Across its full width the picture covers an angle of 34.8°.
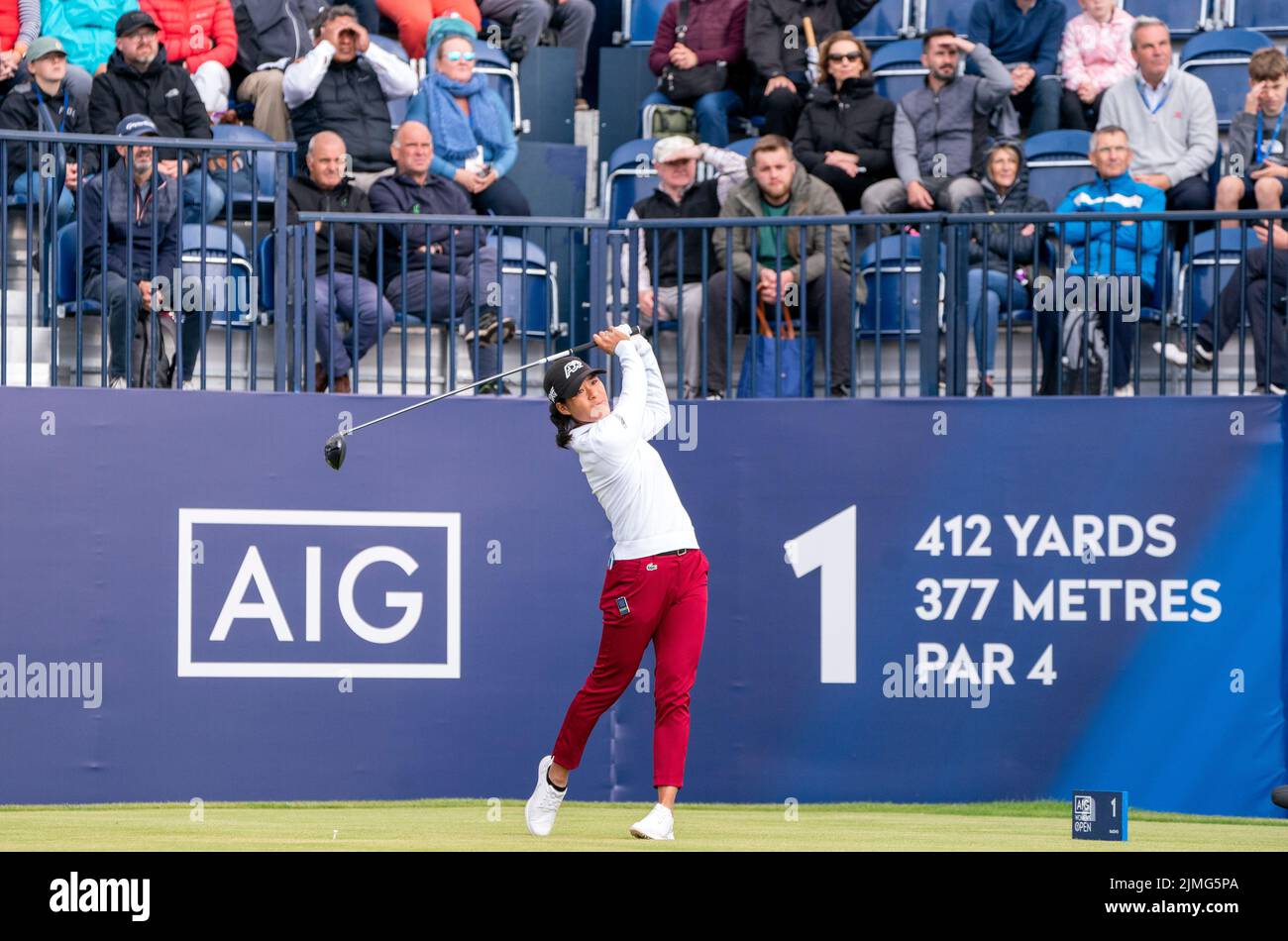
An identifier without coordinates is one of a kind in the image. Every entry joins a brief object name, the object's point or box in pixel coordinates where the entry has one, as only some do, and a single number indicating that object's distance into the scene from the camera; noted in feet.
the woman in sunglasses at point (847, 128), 40.32
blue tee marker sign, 27.89
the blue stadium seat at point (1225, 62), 44.47
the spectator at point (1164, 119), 40.29
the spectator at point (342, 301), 34.47
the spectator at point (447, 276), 34.35
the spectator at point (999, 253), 34.35
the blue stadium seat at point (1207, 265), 34.99
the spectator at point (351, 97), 41.47
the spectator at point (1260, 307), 34.14
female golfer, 28.37
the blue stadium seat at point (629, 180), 42.42
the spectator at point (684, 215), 35.42
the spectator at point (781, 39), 44.09
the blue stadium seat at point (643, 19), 49.03
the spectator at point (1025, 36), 44.47
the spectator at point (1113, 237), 34.68
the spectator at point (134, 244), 33.83
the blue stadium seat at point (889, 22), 48.14
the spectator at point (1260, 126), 38.42
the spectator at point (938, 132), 39.47
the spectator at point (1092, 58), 44.19
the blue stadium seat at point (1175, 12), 46.73
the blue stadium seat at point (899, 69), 45.60
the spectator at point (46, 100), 38.47
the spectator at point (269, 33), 44.21
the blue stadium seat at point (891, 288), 35.35
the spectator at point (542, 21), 46.98
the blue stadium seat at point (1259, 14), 46.11
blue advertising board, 33.50
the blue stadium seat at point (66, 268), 34.63
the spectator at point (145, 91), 38.22
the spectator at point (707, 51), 44.29
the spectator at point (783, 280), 34.83
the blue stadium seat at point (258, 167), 39.09
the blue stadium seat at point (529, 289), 34.96
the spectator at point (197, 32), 42.83
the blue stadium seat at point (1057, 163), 41.93
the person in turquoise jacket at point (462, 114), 41.73
